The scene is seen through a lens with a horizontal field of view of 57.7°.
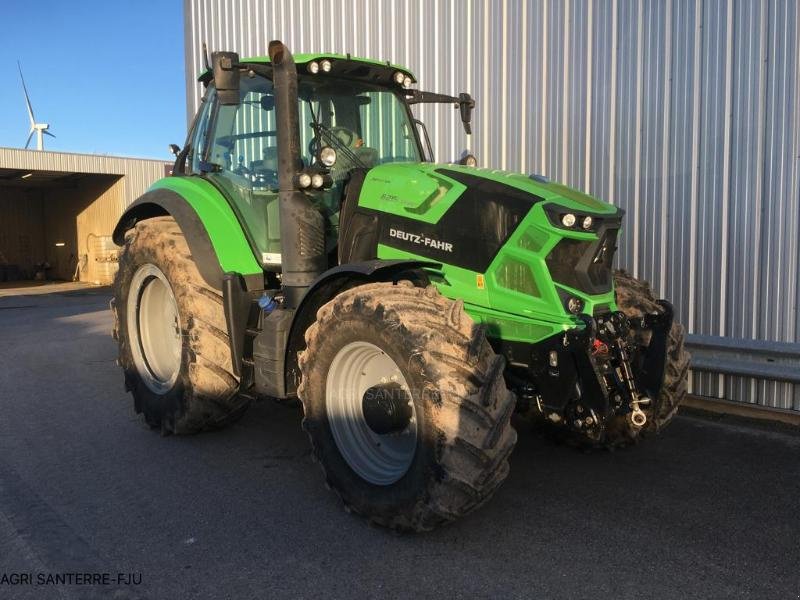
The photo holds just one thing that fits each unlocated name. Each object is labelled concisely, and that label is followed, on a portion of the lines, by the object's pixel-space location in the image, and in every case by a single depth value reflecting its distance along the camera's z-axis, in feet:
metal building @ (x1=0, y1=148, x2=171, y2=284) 75.82
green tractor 10.96
